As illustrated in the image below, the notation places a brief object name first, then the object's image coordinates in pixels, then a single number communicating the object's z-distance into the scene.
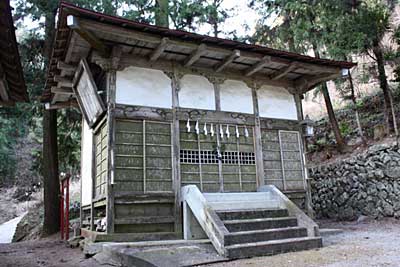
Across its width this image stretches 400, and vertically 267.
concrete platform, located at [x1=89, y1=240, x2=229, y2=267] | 4.82
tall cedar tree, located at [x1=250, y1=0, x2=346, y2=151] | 11.95
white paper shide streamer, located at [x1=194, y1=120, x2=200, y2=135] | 7.80
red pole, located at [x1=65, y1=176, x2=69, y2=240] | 9.82
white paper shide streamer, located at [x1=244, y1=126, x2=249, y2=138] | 8.42
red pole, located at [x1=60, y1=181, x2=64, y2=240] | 10.45
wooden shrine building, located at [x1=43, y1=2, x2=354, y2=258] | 6.75
